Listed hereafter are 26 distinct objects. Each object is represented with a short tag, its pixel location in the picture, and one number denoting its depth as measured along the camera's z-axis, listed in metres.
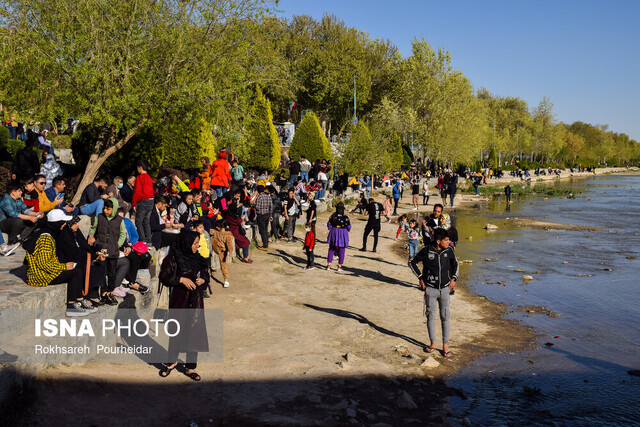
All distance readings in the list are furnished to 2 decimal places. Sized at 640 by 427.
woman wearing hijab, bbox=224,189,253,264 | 13.48
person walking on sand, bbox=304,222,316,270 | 14.33
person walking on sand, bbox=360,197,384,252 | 17.05
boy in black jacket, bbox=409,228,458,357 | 8.77
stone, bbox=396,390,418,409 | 7.20
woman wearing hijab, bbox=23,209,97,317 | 7.45
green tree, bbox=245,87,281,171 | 30.69
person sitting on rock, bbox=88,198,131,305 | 8.66
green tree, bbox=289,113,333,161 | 37.19
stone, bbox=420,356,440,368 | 8.65
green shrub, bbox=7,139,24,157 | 21.05
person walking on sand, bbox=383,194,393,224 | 23.80
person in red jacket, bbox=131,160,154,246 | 11.68
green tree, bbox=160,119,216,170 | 23.16
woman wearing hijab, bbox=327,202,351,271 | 14.26
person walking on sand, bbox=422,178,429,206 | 34.38
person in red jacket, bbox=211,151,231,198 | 17.17
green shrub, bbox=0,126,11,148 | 20.63
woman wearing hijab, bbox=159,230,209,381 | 6.91
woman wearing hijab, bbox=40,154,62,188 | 15.24
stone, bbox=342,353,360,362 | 8.51
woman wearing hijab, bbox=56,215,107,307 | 7.59
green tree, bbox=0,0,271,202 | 15.96
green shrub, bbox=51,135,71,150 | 26.94
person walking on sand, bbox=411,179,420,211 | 31.19
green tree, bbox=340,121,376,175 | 32.75
